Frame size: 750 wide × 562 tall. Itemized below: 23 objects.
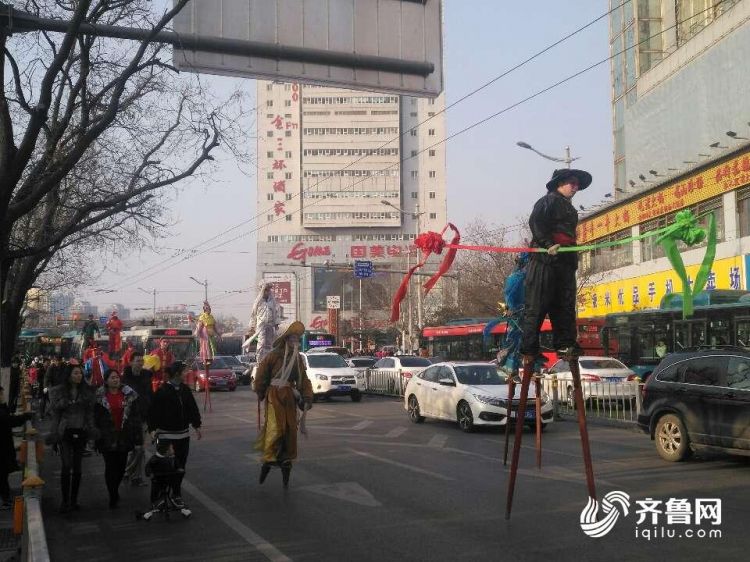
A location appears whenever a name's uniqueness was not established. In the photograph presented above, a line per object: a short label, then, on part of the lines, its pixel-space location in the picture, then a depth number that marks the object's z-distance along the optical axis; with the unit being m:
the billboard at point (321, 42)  11.95
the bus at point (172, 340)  39.53
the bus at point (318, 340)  57.25
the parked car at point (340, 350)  48.79
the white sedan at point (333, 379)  27.77
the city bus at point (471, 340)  30.75
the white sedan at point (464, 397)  17.09
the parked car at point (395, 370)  29.92
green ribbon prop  6.96
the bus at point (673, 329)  23.11
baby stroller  8.95
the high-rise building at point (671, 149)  32.03
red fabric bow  8.10
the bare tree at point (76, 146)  12.28
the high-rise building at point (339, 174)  118.88
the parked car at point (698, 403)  11.58
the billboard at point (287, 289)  103.19
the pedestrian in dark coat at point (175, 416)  9.25
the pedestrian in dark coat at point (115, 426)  9.97
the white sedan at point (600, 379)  19.59
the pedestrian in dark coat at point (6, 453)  10.23
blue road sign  37.86
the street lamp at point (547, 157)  30.62
